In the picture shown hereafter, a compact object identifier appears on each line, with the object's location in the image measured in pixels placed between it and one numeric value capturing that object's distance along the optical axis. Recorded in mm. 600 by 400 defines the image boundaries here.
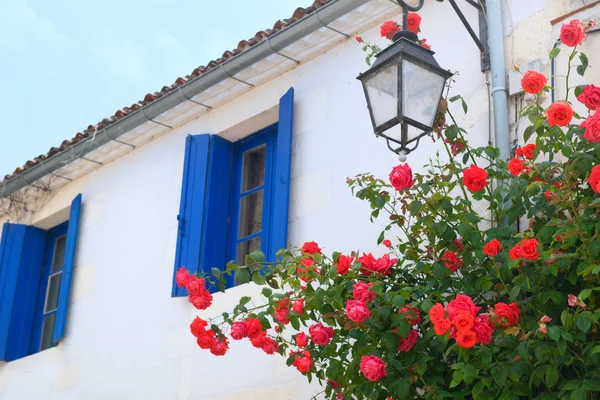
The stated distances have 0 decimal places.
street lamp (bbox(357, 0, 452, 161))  4617
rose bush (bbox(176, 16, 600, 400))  4023
